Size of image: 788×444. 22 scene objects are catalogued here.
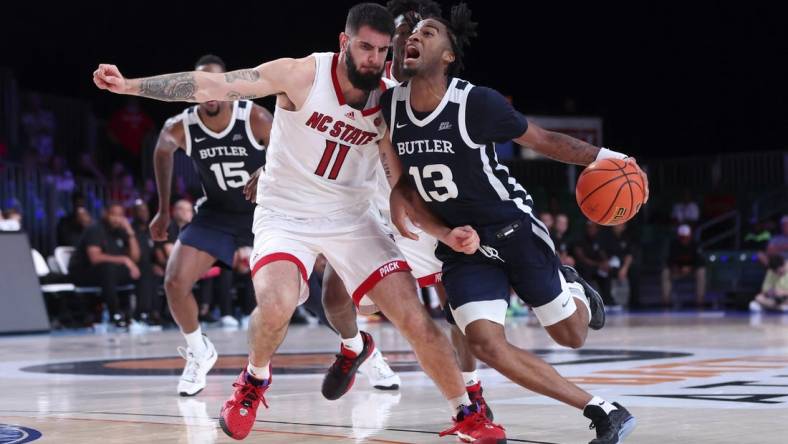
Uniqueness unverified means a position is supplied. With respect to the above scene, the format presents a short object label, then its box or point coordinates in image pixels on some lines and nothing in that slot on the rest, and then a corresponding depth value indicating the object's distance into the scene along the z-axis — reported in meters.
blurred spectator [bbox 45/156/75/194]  16.30
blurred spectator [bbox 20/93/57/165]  17.64
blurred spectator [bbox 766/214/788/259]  17.45
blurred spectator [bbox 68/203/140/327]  13.98
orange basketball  4.73
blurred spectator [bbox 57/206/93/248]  14.97
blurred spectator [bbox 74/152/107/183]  18.36
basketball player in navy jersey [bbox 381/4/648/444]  4.77
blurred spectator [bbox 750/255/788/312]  16.89
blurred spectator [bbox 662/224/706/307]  19.09
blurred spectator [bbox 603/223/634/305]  18.16
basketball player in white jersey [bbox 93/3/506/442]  4.83
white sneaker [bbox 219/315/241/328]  14.68
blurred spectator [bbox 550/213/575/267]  16.08
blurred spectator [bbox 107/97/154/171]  18.77
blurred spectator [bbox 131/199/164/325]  14.32
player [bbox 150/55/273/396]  6.93
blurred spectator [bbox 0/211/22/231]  13.63
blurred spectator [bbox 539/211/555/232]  16.14
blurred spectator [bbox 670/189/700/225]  21.62
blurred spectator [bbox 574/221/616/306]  17.38
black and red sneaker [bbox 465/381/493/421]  5.13
